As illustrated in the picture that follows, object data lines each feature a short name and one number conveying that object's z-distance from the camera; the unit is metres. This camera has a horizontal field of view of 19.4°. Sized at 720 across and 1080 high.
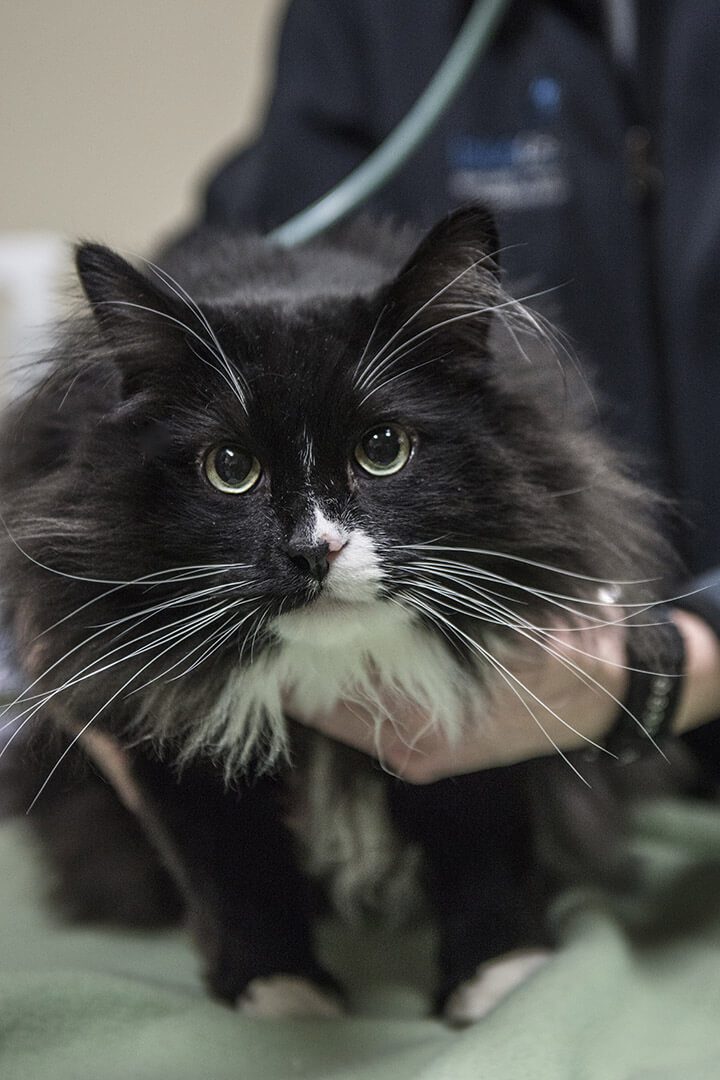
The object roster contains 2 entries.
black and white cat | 0.59
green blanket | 0.59
